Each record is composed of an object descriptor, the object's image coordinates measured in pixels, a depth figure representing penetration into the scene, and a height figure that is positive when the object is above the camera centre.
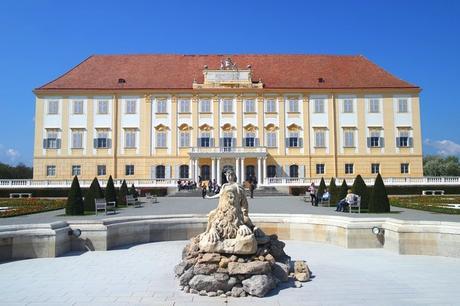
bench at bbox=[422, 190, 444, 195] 32.93 -0.81
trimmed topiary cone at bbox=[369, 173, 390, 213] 16.06 -0.71
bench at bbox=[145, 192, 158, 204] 25.32 -0.99
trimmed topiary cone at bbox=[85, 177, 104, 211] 18.20 -0.56
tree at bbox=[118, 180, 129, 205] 22.81 -0.60
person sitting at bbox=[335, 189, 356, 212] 16.61 -0.78
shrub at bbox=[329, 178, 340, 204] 21.56 -0.56
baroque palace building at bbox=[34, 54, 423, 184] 41.66 +5.73
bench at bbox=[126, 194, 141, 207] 22.66 -0.99
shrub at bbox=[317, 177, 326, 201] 23.58 -0.39
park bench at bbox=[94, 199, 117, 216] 16.72 -0.89
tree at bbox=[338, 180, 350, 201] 20.34 -0.43
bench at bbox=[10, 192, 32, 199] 32.59 -0.90
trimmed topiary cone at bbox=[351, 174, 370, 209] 17.95 -0.39
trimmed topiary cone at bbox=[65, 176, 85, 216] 16.09 -0.76
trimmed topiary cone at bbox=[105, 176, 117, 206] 20.31 -0.43
